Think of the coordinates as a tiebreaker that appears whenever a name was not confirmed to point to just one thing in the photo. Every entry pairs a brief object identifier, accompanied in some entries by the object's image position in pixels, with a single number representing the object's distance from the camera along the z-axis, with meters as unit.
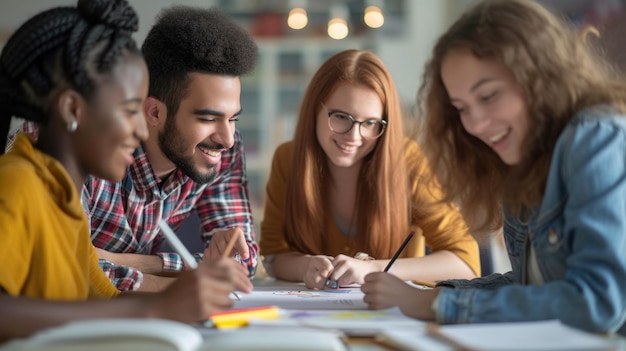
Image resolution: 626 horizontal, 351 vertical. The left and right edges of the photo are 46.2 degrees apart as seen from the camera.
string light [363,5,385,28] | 4.55
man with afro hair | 1.89
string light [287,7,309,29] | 5.11
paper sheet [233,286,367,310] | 1.38
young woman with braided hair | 1.05
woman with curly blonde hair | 1.09
